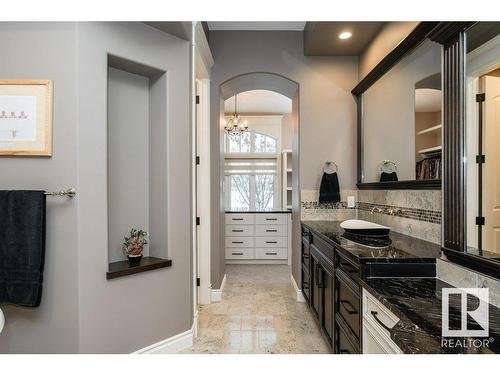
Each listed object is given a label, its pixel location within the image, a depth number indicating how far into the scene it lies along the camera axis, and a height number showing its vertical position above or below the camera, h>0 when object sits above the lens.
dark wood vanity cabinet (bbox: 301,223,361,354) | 1.58 -0.73
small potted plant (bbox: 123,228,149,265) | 2.07 -0.41
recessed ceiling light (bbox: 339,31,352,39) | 2.75 +1.54
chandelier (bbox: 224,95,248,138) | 5.02 +1.17
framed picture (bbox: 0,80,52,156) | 1.69 +0.43
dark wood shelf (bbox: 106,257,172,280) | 1.87 -0.54
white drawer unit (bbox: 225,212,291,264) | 4.80 -0.83
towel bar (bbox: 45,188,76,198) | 1.68 -0.02
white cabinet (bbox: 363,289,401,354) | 1.16 -0.62
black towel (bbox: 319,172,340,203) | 3.08 +0.01
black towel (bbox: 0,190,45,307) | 1.62 -0.33
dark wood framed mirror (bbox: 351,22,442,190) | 1.80 +0.58
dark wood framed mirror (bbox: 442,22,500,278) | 1.26 +0.23
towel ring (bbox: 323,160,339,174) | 3.17 +0.26
